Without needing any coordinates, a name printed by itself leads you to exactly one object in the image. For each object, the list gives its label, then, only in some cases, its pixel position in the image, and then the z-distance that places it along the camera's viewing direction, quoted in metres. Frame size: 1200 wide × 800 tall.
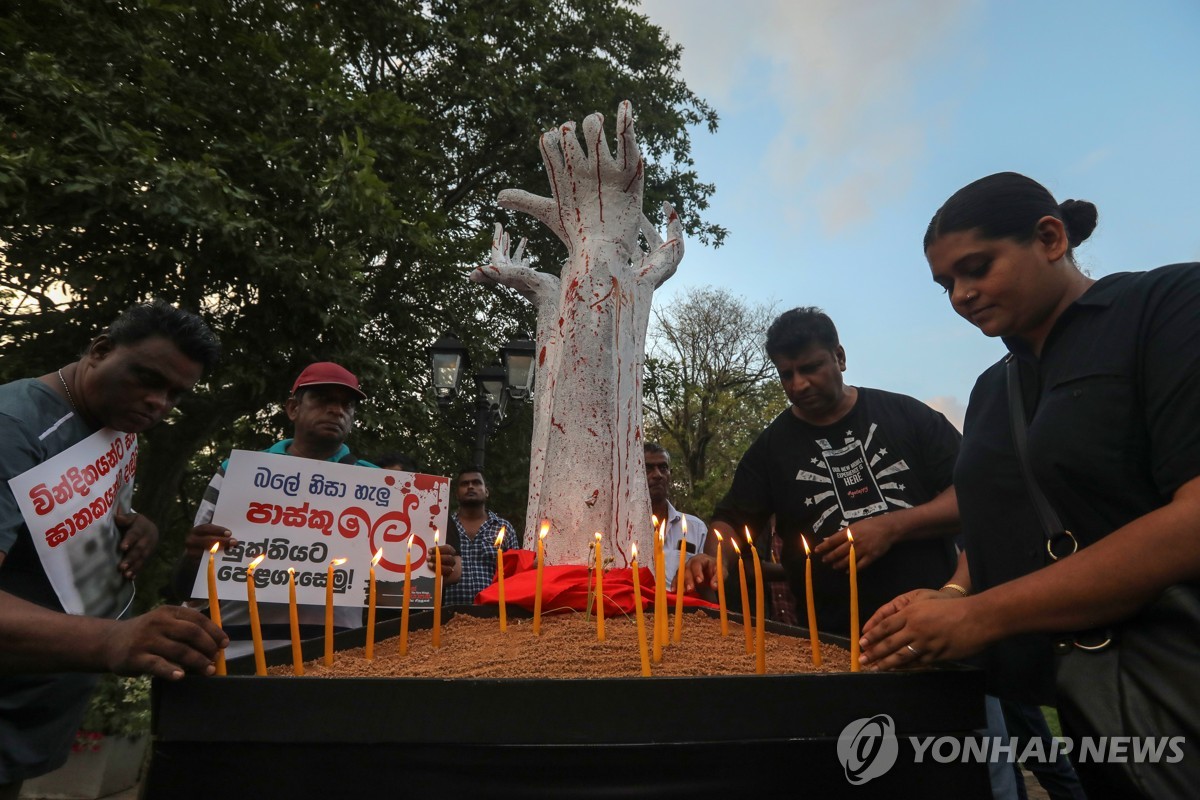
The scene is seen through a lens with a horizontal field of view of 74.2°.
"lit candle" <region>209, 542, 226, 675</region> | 1.53
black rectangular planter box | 1.39
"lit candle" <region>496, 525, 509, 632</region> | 2.30
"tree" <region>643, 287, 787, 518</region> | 27.14
